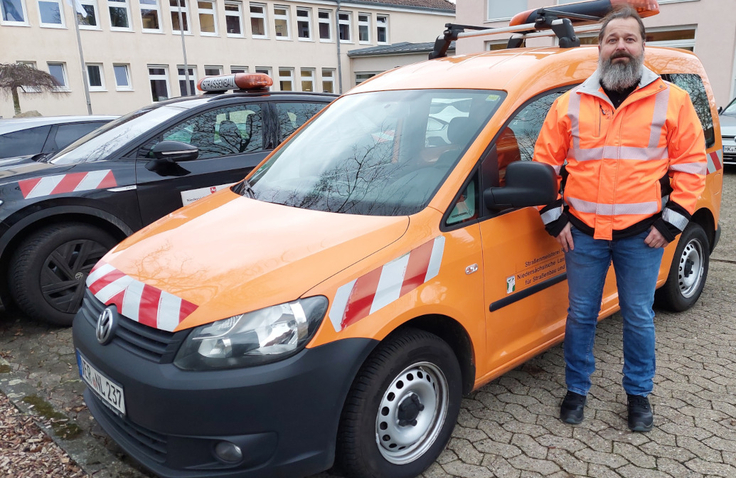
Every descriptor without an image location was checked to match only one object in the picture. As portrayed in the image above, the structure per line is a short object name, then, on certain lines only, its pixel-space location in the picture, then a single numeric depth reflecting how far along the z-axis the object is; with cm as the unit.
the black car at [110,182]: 399
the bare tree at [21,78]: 2155
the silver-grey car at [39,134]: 675
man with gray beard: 250
